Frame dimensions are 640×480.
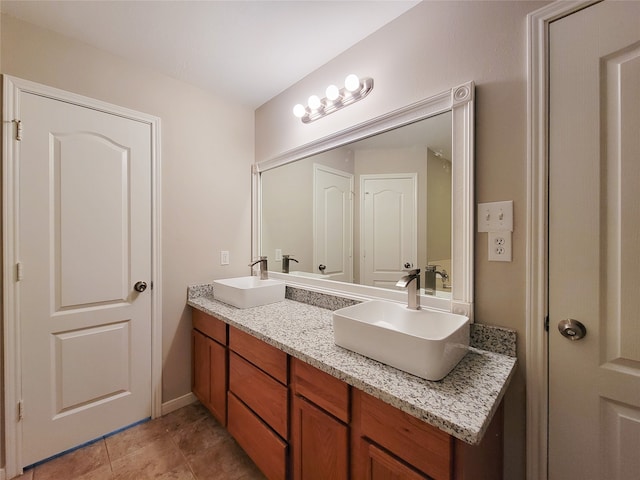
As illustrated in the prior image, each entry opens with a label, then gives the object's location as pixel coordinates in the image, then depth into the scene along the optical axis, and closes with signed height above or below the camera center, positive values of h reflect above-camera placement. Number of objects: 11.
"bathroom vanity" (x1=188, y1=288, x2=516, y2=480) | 0.74 -0.59
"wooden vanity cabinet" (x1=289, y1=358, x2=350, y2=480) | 0.96 -0.72
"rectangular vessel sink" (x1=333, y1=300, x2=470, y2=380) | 0.86 -0.37
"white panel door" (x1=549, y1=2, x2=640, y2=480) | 0.82 -0.01
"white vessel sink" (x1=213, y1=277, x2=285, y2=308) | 1.72 -0.37
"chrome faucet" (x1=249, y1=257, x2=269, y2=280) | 2.12 -0.24
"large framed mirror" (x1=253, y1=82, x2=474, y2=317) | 1.16 +0.21
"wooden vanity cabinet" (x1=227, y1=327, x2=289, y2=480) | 1.21 -0.81
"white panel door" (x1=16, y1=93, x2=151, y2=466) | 1.43 -0.19
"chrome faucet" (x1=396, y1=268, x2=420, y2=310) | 1.23 -0.24
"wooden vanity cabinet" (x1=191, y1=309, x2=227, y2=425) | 1.63 -0.82
